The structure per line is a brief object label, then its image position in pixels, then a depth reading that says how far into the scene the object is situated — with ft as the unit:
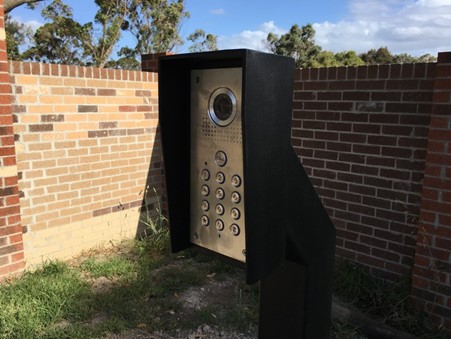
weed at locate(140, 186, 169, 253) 14.51
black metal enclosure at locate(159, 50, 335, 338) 4.40
